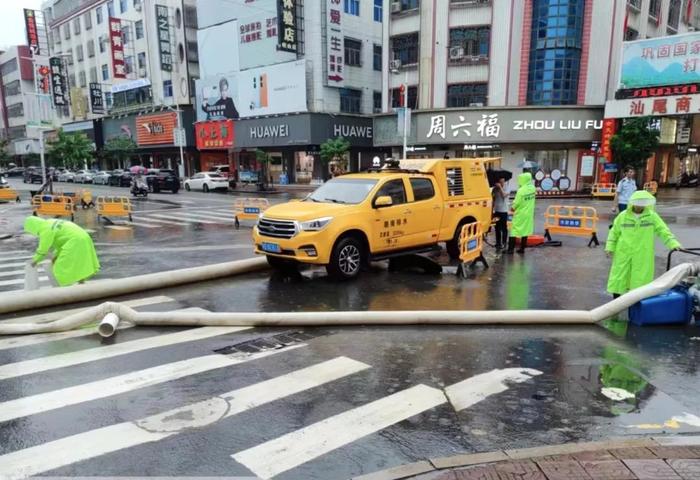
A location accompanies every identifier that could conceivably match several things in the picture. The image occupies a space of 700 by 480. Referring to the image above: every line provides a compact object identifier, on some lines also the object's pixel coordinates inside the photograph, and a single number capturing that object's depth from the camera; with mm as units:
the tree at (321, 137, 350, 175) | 36938
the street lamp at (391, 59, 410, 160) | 37075
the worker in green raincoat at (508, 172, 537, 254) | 11719
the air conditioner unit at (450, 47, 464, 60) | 34719
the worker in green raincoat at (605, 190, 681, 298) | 7082
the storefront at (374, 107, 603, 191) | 32656
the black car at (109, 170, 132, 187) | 43156
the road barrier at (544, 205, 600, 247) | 13438
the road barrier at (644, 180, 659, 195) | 30462
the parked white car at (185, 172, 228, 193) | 37969
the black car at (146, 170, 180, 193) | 36216
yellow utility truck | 9070
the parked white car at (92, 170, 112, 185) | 46728
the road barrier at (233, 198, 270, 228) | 18500
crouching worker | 7281
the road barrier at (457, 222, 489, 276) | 9867
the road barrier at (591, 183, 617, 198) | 29938
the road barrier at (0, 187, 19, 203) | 28656
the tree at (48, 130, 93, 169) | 43844
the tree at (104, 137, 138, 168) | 55500
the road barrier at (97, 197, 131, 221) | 19297
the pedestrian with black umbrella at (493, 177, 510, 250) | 12797
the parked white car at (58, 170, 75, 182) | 53219
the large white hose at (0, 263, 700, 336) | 6934
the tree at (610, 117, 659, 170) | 29688
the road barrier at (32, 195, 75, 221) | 20156
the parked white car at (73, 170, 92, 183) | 50272
